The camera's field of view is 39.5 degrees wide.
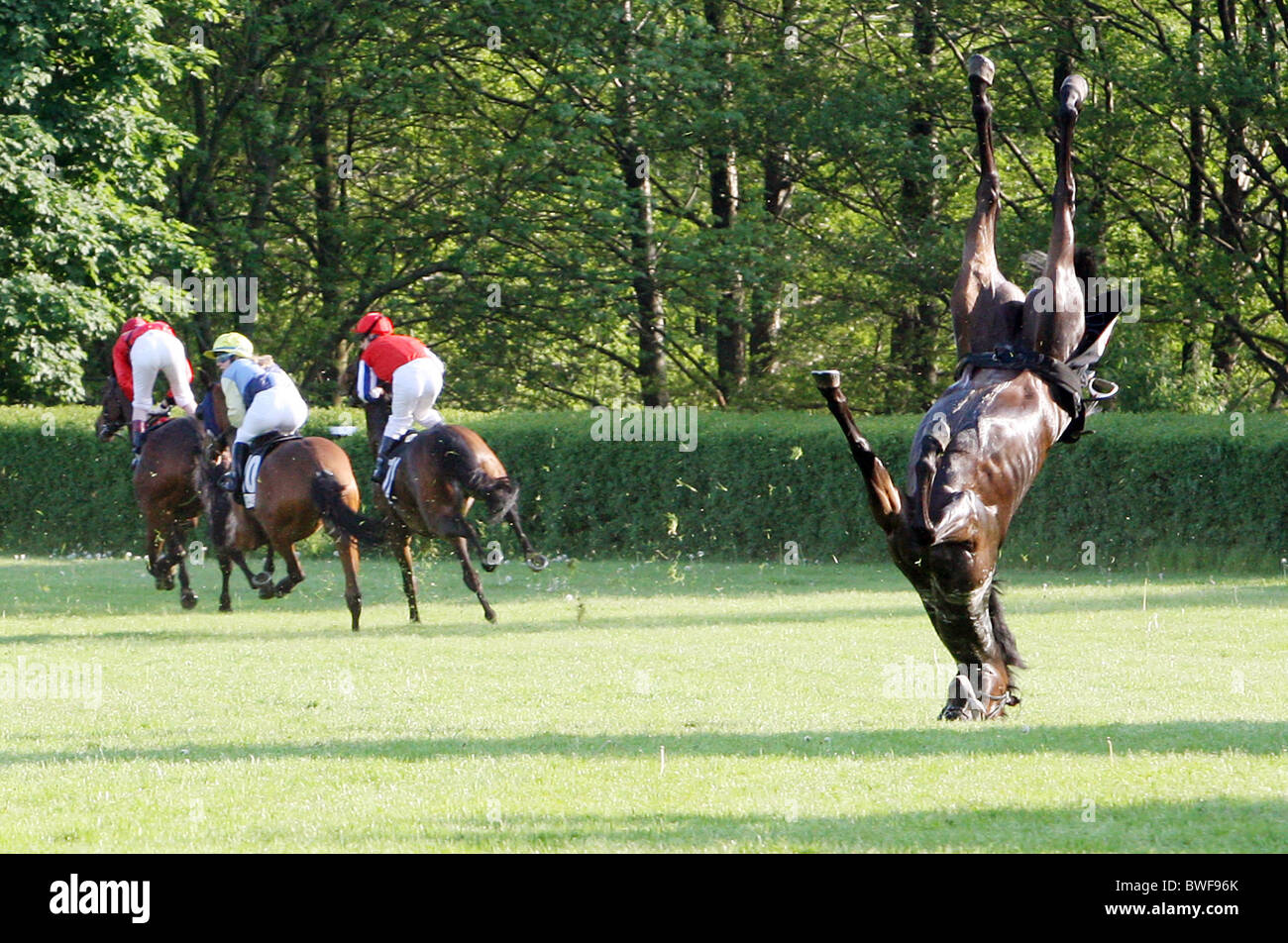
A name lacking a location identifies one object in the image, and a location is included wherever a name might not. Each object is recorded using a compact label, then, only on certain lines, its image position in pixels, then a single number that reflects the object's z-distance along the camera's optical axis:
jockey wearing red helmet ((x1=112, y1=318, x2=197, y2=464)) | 17.83
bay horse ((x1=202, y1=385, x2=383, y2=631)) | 15.19
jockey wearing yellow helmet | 15.62
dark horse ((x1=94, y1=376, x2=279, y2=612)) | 17.44
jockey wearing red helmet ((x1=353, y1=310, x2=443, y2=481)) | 16.12
